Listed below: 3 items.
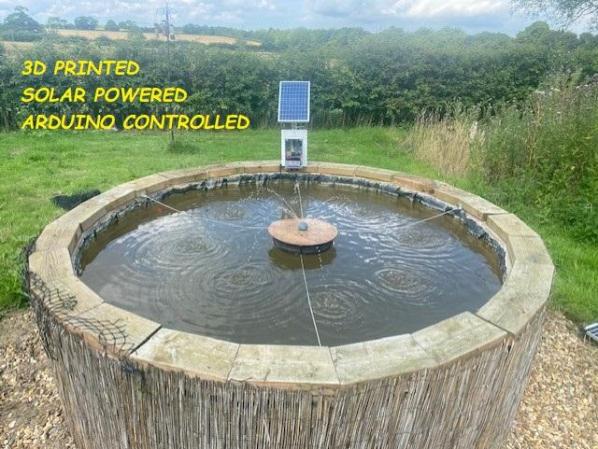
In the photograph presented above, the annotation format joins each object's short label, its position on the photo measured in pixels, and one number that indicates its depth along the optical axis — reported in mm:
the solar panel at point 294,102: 4402
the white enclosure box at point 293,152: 4621
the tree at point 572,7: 14656
